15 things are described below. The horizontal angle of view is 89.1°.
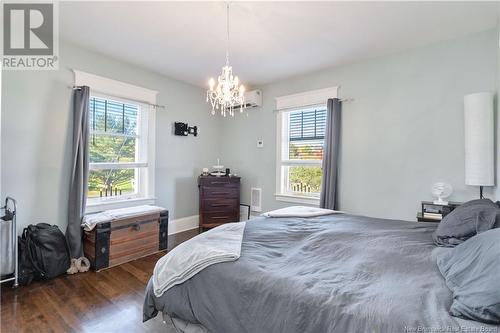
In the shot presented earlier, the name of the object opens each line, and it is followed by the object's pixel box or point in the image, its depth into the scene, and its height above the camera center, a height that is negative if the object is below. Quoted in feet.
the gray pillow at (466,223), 4.84 -1.11
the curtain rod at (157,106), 12.48 +2.98
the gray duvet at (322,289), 3.07 -1.73
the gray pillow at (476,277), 2.77 -1.41
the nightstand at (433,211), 8.42 -1.48
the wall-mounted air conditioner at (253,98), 14.07 +3.78
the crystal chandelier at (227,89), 7.52 +2.34
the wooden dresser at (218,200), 13.43 -1.86
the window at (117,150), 10.88 +0.67
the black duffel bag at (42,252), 8.10 -2.90
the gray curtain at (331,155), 11.41 +0.51
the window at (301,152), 12.66 +0.72
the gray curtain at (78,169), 9.32 -0.17
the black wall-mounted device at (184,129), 13.63 +2.00
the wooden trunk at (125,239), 9.14 -2.93
